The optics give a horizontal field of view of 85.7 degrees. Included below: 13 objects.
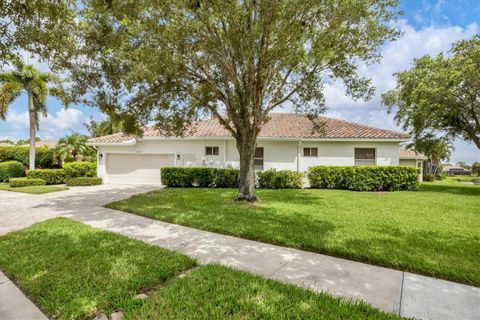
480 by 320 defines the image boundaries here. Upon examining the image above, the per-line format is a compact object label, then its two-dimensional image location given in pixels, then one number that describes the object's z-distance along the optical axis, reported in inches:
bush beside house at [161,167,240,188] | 620.3
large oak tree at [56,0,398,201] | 293.1
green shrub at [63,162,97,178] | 746.2
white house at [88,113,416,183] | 644.1
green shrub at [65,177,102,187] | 685.9
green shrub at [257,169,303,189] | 607.2
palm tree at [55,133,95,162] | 822.5
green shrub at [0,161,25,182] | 782.5
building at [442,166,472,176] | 2474.7
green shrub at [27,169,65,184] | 705.0
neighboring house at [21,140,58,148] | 1567.3
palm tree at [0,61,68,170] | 708.7
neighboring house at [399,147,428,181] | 1250.7
